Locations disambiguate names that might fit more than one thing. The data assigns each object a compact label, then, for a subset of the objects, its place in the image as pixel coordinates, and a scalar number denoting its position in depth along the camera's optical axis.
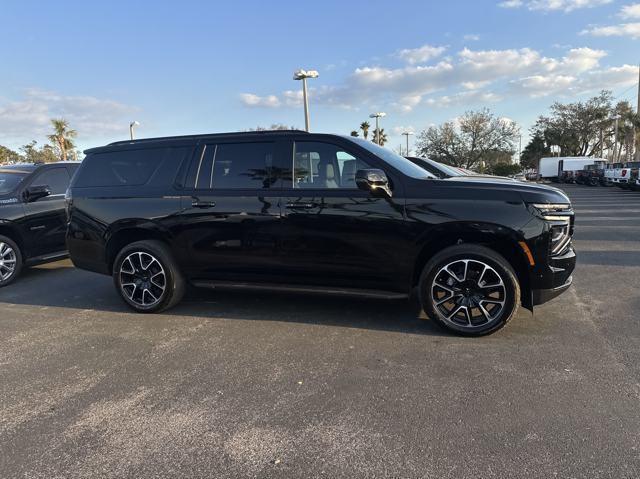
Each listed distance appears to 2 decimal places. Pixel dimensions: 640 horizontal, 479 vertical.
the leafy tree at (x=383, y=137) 71.85
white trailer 45.81
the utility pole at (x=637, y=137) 52.88
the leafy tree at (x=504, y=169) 54.27
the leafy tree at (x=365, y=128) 67.31
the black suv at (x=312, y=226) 4.04
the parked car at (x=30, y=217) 6.69
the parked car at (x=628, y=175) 24.23
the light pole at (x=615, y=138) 54.05
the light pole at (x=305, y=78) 23.52
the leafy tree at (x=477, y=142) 50.19
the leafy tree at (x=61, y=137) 43.56
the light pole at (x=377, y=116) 35.81
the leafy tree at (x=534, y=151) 72.43
